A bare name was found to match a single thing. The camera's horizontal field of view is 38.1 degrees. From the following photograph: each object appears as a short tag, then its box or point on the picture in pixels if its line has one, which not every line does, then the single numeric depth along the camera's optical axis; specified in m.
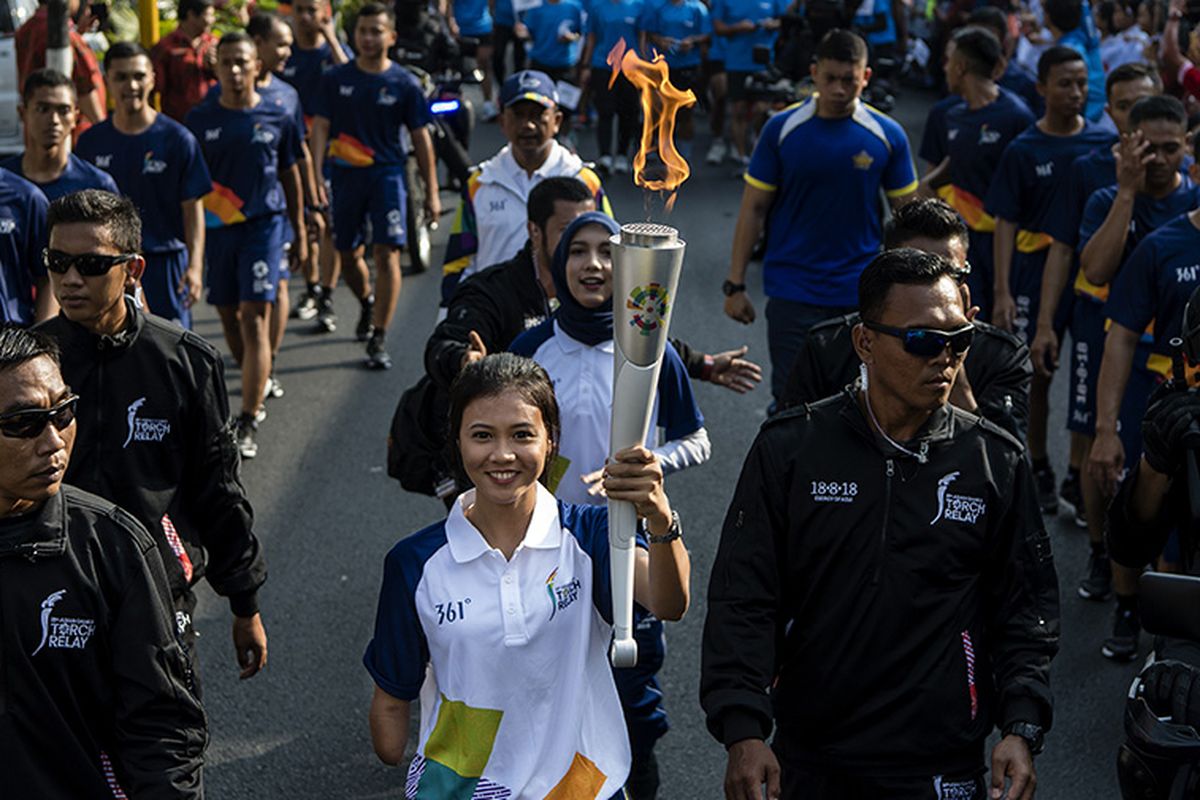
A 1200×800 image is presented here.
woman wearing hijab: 5.44
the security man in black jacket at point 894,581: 4.09
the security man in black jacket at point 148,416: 4.99
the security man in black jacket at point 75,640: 3.74
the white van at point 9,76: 13.63
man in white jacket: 7.64
